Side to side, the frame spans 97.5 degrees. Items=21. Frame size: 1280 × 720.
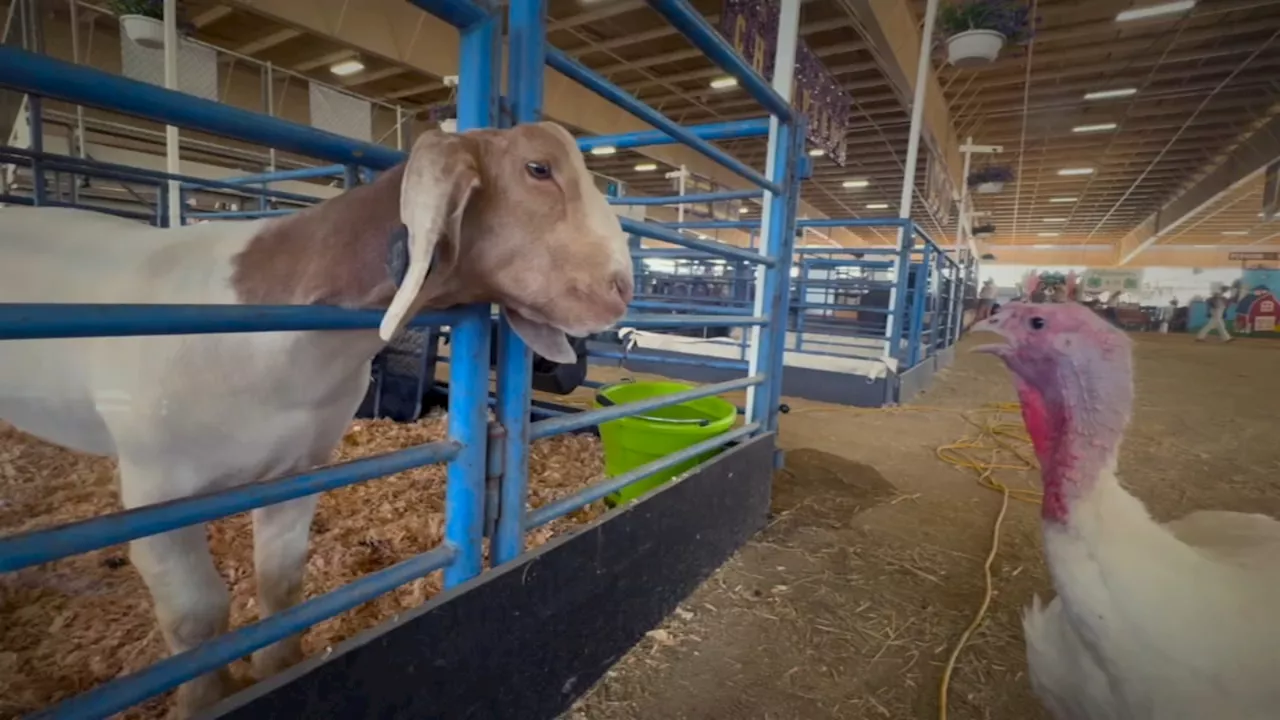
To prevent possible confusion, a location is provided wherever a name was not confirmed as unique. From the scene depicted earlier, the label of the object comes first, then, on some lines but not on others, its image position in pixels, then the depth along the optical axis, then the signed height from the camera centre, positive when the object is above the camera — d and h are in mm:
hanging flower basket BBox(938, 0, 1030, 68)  5074 +2672
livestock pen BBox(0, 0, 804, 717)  588 -448
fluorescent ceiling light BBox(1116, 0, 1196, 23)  6492 +3755
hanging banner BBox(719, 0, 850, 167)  3035 +1624
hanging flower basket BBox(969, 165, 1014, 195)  10078 +2535
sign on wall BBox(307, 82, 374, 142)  6723 +2145
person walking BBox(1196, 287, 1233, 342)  16078 +402
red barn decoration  17641 +598
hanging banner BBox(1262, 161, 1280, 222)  11750 +3025
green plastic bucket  1801 -433
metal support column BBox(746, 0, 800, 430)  2068 +127
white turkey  832 -408
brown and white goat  835 -19
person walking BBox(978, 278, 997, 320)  18359 +979
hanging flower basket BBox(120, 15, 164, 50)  3754 +1653
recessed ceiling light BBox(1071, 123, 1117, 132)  11547 +4072
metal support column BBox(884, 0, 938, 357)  4633 +1136
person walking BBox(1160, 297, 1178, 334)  19891 +490
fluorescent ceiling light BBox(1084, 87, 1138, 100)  9523 +3955
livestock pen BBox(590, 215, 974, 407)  4617 -375
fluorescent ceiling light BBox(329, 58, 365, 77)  8680 +3393
